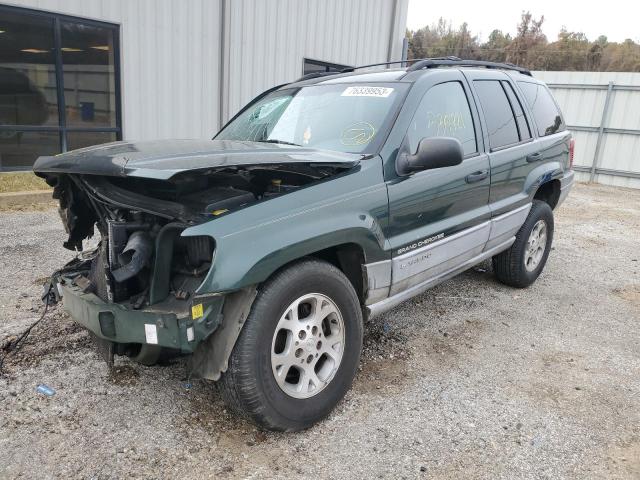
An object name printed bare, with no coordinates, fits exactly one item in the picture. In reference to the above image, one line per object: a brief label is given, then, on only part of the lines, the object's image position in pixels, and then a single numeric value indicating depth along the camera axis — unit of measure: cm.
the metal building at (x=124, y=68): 834
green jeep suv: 243
